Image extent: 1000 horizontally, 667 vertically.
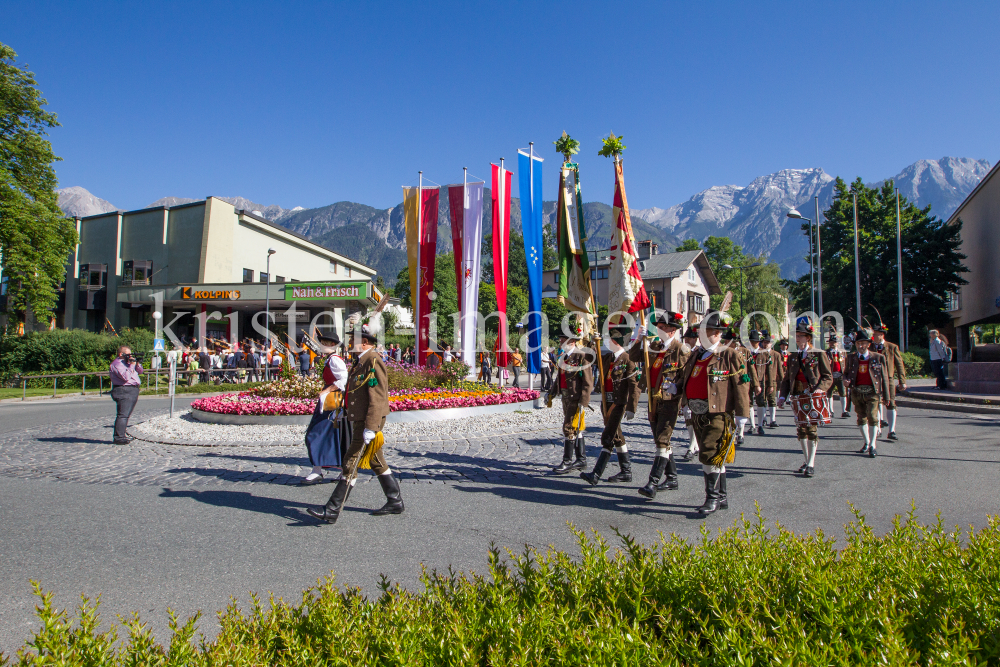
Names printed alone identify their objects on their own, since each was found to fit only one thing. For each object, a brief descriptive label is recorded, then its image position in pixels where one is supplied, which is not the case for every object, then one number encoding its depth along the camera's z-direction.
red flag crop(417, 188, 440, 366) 17.84
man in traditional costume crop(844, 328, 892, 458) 8.73
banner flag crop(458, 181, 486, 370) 16.97
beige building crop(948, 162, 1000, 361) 31.58
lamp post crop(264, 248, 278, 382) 26.25
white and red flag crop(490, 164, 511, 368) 17.16
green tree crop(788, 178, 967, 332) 35.59
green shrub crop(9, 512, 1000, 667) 2.15
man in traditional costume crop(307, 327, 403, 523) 5.45
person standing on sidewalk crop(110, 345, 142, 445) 10.23
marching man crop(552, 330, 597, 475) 7.54
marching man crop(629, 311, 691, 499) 6.24
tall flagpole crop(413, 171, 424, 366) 18.41
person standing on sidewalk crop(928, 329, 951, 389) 17.96
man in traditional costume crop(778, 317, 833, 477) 7.34
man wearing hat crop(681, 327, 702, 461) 6.29
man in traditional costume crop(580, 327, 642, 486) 6.80
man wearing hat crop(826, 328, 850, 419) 10.04
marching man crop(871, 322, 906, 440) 9.48
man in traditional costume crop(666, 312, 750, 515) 5.62
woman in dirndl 6.43
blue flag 16.19
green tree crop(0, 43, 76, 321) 27.61
